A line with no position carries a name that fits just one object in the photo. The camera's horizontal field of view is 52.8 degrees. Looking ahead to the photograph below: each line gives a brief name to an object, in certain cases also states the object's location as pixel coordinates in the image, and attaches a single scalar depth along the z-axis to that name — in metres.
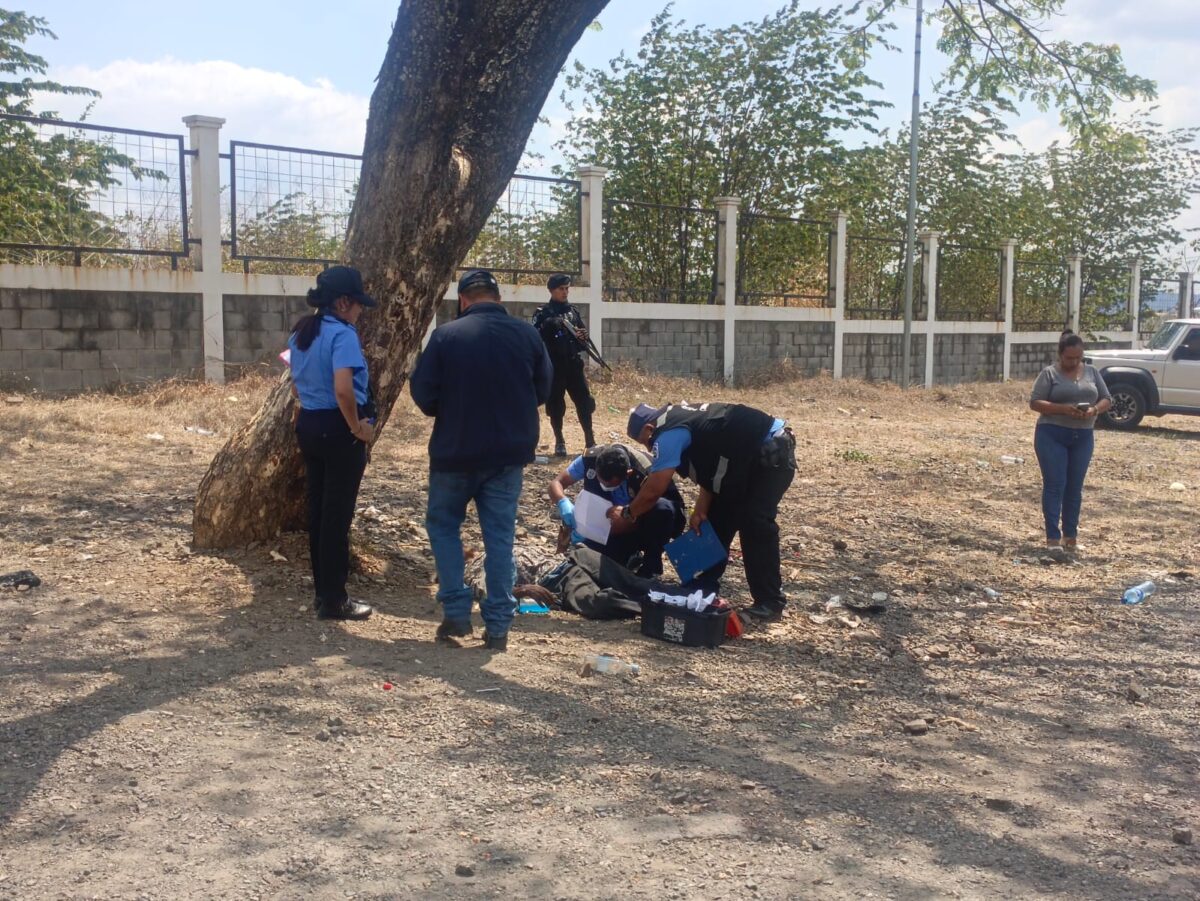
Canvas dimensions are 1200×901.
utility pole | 20.31
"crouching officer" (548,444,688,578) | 6.34
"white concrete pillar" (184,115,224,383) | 12.53
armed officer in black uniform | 10.22
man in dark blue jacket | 5.12
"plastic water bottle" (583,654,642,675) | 5.21
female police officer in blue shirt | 5.33
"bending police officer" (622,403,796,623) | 5.94
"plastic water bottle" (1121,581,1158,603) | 7.18
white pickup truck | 16.92
